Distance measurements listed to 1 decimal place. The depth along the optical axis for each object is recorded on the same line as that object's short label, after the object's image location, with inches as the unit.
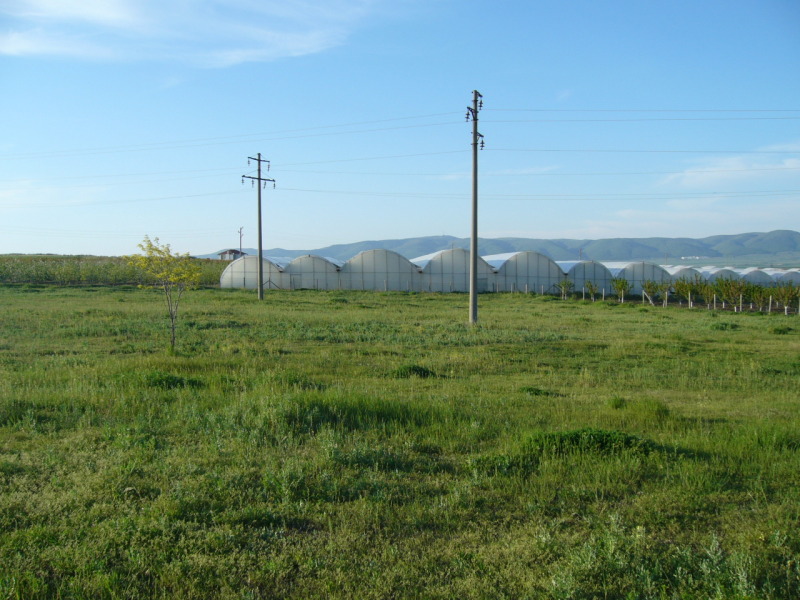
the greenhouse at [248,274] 2080.5
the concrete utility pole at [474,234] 974.4
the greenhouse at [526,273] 2017.7
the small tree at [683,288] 1913.1
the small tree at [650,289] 1951.3
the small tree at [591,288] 1916.5
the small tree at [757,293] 1738.4
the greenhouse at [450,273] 2020.2
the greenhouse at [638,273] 2172.7
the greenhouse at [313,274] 2071.9
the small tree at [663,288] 1861.5
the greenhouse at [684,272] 2306.3
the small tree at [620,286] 1893.7
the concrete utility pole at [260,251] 1544.5
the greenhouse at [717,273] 2379.1
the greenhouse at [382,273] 2032.5
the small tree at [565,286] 1927.0
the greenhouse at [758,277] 2358.5
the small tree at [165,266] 665.6
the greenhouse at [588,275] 2089.1
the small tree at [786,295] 1625.2
